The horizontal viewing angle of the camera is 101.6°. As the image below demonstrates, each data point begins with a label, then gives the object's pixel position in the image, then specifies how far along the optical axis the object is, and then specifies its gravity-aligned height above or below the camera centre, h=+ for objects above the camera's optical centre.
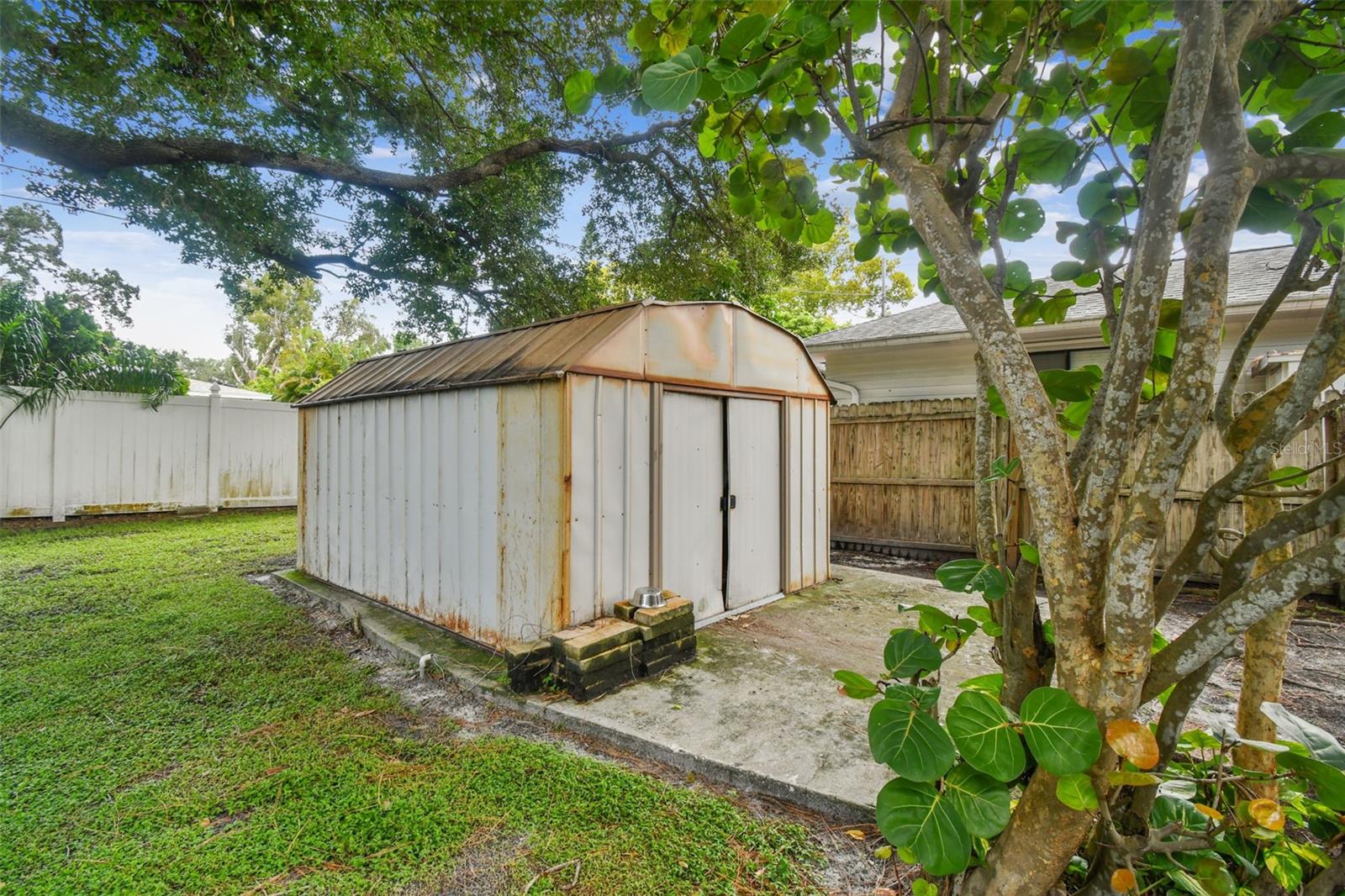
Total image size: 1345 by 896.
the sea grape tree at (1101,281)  1.07 +0.42
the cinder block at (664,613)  3.51 -1.00
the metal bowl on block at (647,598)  3.65 -0.93
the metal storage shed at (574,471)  3.54 -0.08
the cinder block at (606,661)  3.10 -1.17
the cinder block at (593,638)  3.13 -1.05
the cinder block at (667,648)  3.47 -1.23
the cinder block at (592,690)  3.08 -1.32
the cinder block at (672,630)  3.47 -1.11
